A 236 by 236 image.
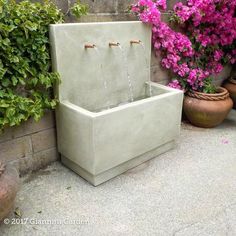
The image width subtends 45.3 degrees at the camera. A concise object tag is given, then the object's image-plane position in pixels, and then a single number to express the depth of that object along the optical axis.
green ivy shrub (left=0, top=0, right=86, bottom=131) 1.78
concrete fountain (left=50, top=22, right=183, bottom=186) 1.98
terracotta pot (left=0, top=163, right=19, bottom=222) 1.50
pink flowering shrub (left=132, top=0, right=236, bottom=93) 2.82
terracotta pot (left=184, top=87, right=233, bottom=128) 2.94
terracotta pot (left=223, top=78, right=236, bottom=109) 3.61
